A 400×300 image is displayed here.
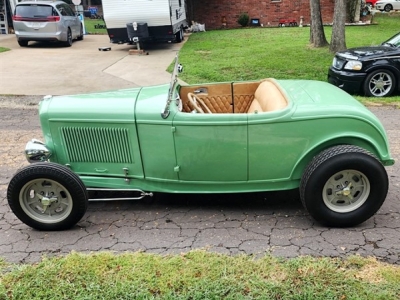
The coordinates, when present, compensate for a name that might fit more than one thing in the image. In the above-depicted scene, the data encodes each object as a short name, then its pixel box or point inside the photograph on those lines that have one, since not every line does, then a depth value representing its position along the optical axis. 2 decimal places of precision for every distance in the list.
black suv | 8.32
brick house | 24.52
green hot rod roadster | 3.50
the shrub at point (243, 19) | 24.39
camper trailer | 14.09
